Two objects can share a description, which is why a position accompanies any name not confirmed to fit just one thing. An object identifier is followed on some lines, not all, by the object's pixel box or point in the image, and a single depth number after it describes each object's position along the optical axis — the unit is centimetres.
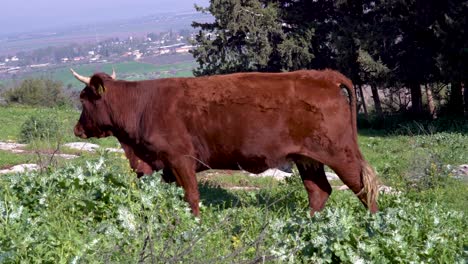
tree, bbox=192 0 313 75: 3294
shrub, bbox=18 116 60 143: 1720
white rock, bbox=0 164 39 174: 1269
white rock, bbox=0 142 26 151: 1667
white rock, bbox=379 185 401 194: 986
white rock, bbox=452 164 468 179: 1258
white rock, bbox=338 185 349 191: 1126
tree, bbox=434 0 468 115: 2581
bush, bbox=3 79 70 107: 4328
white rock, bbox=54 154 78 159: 1437
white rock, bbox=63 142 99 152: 1616
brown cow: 805
